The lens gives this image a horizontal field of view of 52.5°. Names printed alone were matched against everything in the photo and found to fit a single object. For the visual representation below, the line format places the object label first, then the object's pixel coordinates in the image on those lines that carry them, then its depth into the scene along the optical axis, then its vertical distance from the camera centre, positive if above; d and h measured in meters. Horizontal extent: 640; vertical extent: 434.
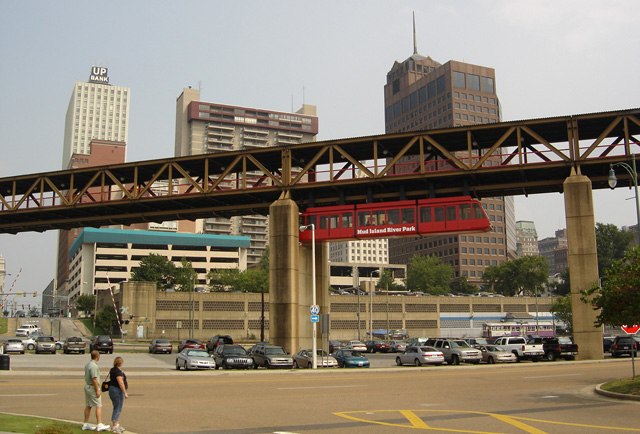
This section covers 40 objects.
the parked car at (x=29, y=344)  65.25 -2.66
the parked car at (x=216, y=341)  60.99 -2.46
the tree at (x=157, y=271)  143.71 +10.00
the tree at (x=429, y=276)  176.38 +10.09
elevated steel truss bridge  48.50 +11.16
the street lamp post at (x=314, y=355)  39.66 -2.49
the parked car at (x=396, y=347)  72.62 -3.71
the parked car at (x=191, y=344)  58.11 -2.64
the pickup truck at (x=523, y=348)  45.86 -2.50
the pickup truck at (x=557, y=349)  46.03 -2.59
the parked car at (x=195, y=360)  36.75 -2.54
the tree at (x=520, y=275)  163.75 +9.41
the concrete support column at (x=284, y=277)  48.91 +2.88
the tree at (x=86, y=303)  141.25 +2.94
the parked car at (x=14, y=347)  54.69 -2.49
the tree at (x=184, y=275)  141.38 +8.84
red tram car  47.44 +7.17
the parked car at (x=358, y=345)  67.30 -3.26
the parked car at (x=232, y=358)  38.78 -2.54
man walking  13.98 -1.63
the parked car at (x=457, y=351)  42.09 -2.50
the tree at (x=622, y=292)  23.84 +0.71
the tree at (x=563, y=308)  94.62 +0.58
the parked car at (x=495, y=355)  43.56 -2.82
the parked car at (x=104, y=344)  60.97 -2.60
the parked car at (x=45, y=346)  56.88 -2.53
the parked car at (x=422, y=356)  41.44 -2.73
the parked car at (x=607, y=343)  56.08 -2.76
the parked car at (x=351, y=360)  42.06 -2.96
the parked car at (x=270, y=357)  39.31 -2.57
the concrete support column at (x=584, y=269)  44.09 +2.90
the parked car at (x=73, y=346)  57.75 -2.59
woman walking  14.16 -1.63
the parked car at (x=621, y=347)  48.19 -2.62
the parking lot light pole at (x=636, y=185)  32.16 +6.70
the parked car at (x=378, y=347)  72.88 -3.71
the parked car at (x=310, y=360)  41.35 -2.94
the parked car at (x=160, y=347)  63.25 -3.01
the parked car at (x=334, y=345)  61.24 -3.12
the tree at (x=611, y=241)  161.12 +17.41
